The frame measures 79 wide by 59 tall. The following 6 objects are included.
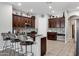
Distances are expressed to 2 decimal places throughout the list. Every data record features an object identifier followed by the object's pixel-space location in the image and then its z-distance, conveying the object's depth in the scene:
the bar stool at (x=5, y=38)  2.47
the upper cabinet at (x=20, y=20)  3.82
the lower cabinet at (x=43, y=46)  2.21
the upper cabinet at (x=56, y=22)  5.28
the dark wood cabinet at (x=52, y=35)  5.16
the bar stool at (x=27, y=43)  1.77
